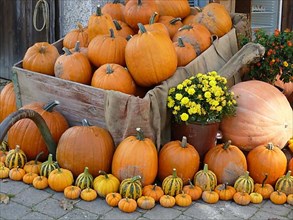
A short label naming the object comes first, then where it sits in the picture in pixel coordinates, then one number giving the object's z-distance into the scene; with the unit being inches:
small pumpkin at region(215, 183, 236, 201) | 163.1
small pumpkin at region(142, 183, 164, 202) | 159.6
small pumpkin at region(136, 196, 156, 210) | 154.9
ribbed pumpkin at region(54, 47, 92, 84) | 186.2
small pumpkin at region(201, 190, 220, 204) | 160.6
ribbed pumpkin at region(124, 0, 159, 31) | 213.3
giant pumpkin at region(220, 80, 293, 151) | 186.4
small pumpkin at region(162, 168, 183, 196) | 161.6
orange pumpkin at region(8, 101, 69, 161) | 181.9
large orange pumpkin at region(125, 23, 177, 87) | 178.7
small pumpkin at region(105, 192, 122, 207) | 155.6
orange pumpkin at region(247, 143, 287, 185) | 171.9
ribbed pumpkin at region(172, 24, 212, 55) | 205.2
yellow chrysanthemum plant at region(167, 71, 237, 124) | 174.9
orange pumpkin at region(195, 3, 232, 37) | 220.5
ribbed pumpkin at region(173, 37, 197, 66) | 196.5
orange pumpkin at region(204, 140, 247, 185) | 170.7
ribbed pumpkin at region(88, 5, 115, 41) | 201.9
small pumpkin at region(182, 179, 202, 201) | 162.1
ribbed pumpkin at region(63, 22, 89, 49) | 212.2
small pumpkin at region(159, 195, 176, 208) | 156.8
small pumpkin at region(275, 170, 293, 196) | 167.2
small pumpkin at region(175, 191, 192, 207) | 157.9
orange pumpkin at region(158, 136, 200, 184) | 167.8
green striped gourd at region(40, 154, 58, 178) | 169.6
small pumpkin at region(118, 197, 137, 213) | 152.6
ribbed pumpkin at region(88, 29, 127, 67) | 188.2
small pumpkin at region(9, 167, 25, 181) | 172.2
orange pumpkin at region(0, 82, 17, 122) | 208.4
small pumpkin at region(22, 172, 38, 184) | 169.9
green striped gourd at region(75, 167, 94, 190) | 163.6
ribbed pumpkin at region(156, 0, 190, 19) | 229.3
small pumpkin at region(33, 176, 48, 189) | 166.1
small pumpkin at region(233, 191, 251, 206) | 159.8
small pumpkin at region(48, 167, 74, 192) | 164.2
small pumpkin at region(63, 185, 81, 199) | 159.9
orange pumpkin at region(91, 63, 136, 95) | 178.9
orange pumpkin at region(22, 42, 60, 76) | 196.5
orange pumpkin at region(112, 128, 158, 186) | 164.4
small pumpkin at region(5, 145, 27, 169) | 175.9
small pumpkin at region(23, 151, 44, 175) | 173.9
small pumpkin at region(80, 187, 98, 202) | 159.0
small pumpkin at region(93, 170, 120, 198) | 160.6
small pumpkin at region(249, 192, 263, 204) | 161.6
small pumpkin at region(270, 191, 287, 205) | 162.1
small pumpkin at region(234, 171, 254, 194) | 164.9
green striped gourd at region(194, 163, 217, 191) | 165.5
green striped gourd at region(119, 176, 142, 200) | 157.2
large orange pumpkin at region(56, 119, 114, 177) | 170.6
